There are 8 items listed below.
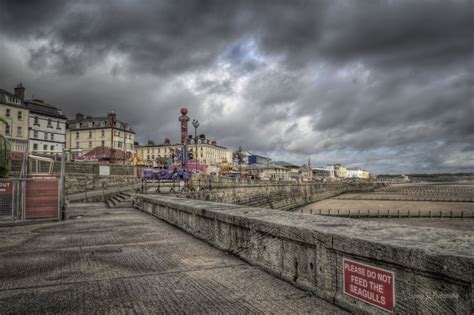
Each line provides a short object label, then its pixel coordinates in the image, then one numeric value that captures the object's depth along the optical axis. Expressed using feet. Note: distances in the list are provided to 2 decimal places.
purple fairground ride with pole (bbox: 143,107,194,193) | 92.95
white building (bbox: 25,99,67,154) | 189.16
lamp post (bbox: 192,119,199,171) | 110.73
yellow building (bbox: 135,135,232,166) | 404.98
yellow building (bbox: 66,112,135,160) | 256.11
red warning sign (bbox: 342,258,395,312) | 8.59
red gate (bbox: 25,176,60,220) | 36.37
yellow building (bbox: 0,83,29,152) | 167.53
